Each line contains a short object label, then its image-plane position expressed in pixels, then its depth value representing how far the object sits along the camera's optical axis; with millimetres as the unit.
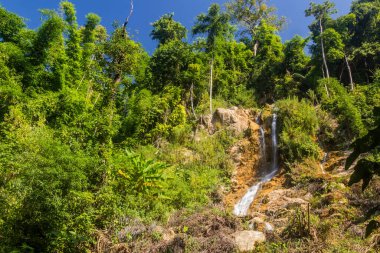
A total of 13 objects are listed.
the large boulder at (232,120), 18344
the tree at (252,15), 30734
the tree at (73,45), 21839
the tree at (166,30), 27078
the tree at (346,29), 22250
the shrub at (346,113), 15062
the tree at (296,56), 23766
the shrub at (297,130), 14594
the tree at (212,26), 22953
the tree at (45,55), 17750
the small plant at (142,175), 11055
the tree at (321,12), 24645
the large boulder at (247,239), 8000
